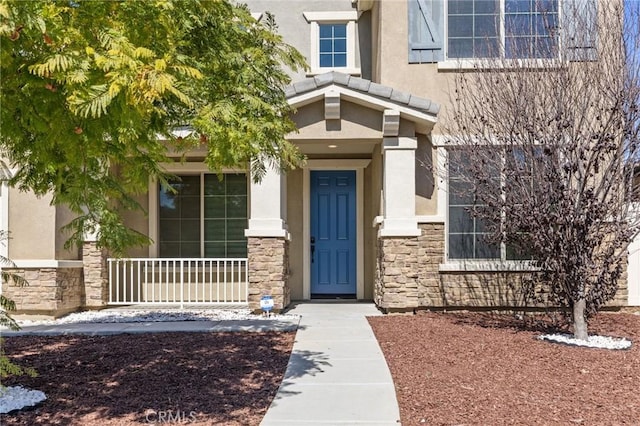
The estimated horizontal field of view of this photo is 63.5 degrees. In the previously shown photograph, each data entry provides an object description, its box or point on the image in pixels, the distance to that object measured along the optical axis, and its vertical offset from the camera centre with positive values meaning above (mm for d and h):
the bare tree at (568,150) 6695 +935
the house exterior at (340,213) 8555 +124
